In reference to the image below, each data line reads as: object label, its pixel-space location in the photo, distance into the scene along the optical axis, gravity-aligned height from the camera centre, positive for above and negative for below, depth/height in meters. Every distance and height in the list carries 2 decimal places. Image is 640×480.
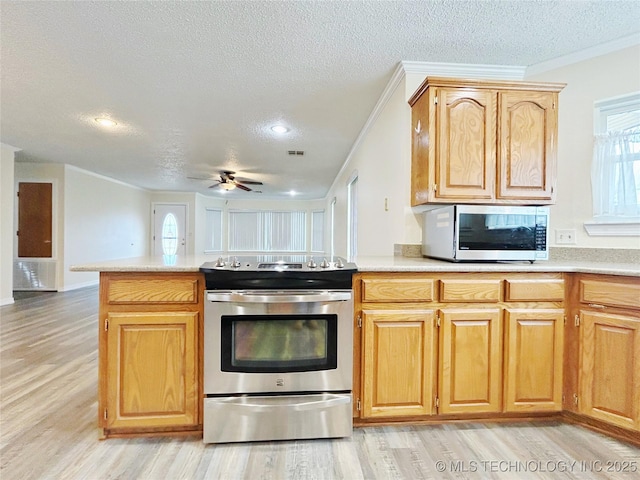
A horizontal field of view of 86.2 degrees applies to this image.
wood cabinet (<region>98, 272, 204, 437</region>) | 1.69 -0.57
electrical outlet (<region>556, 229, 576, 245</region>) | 2.44 +0.02
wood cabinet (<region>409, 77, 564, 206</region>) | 2.12 +0.61
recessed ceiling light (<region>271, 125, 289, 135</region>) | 3.81 +1.23
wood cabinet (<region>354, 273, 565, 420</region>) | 1.81 -0.56
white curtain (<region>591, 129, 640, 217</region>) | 2.27 +0.46
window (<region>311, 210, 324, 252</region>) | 10.16 +0.27
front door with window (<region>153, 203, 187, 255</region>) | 8.97 +0.27
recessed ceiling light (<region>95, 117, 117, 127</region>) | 3.62 +1.22
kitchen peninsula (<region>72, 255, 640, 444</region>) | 1.69 -0.55
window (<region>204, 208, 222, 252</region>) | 9.63 +0.16
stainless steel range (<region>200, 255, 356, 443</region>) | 1.69 -0.59
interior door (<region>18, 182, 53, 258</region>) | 5.90 +0.40
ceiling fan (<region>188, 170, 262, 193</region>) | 5.89 +0.97
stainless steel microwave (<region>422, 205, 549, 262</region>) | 2.02 +0.04
